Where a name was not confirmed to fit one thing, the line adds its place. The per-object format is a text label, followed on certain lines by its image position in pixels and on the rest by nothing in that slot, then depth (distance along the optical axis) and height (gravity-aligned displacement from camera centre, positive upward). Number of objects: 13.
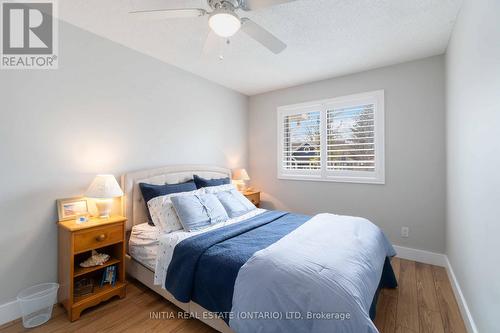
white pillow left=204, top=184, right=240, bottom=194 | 2.93 -0.27
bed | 1.27 -0.69
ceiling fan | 1.54 +1.06
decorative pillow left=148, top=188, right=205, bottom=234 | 2.30 -0.47
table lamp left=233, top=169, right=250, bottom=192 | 3.98 -0.17
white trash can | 1.85 -1.11
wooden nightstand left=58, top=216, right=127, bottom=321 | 1.91 -0.82
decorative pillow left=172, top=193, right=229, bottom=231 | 2.28 -0.45
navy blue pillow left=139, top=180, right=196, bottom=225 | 2.57 -0.26
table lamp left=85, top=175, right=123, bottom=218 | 2.12 -0.22
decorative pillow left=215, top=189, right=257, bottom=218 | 2.72 -0.44
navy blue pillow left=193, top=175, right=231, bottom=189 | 3.16 -0.20
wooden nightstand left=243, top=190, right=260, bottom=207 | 3.85 -0.49
